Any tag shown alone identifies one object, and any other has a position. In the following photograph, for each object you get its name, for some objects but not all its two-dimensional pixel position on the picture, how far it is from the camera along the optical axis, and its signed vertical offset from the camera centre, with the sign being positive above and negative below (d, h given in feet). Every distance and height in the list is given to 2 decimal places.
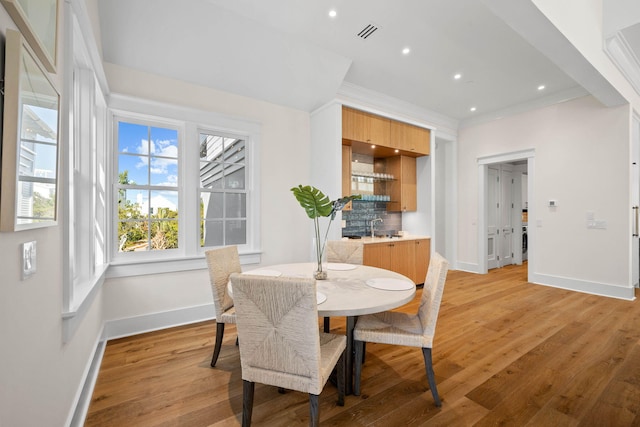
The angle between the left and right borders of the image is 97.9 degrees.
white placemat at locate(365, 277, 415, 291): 6.19 -1.67
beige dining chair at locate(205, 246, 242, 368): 7.13 -2.01
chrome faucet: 15.14 -0.71
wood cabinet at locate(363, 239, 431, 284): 13.01 -2.20
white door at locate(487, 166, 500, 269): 19.25 -0.21
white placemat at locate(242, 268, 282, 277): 7.23 -1.59
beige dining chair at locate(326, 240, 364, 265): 9.58 -1.36
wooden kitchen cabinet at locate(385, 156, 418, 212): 15.83 +1.61
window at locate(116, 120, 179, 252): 9.48 +0.92
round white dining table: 5.12 -1.70
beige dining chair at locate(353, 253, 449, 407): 5.76 -2.54
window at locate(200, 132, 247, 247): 10.99 +0.89
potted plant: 6.51 +0.23
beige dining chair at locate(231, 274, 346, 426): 4.21 -1.92
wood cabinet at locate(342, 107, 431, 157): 12.98 +3.97
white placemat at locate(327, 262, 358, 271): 8.24 -1.63
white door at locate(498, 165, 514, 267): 20.38 -0.39
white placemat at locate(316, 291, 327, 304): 5.26 -1.66
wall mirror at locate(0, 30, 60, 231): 2.72 +0.82
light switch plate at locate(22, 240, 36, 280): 3.26 -0.55
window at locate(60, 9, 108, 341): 4.84 +0.71
